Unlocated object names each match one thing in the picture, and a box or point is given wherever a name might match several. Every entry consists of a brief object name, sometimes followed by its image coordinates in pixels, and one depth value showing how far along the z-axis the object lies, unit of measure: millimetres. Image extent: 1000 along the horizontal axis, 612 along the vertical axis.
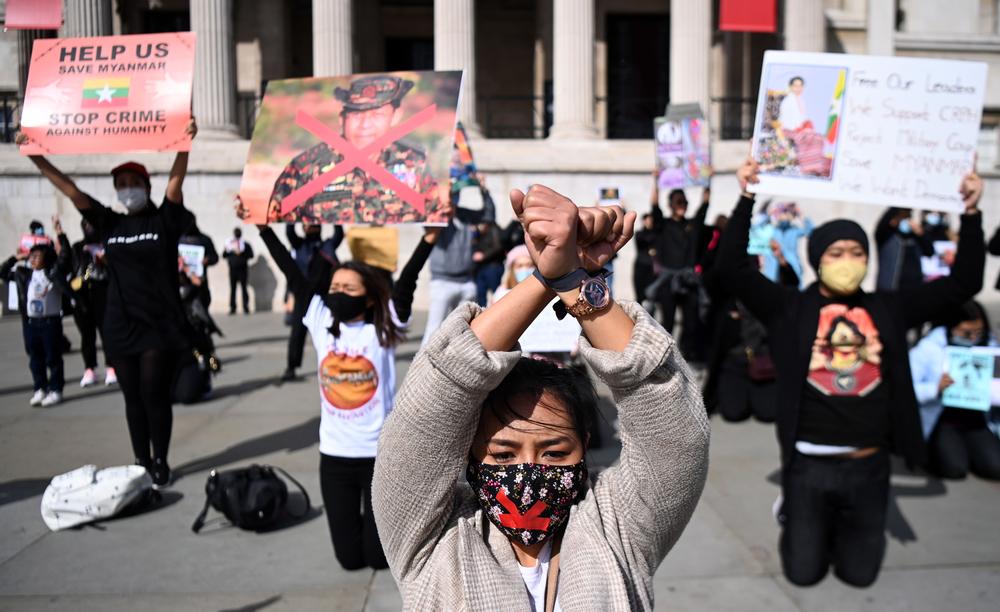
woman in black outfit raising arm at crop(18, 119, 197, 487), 5125
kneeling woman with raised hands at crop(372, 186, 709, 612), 1514
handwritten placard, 4141
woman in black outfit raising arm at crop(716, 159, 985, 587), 3977
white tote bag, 4719
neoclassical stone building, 16641
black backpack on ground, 4652
